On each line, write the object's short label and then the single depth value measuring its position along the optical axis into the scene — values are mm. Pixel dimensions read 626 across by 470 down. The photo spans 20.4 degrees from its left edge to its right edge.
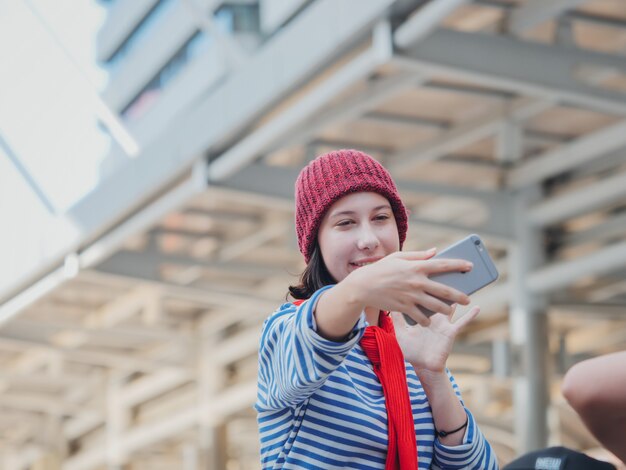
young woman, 2865
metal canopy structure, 12656
